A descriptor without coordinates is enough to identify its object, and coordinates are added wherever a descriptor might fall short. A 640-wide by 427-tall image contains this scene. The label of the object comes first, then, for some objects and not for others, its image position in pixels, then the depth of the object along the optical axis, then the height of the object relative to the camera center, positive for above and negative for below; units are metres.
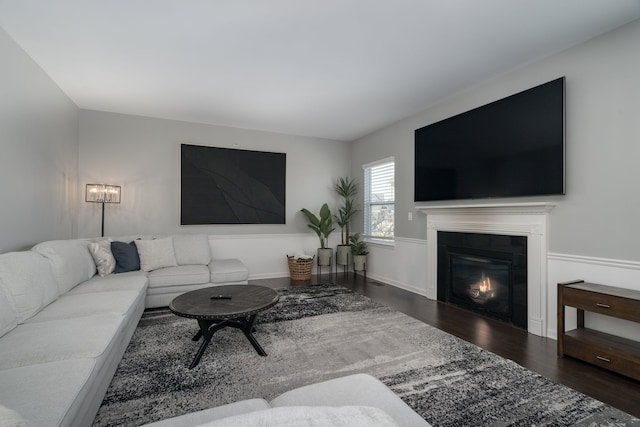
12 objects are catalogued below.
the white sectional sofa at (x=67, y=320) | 1.24 -0.71
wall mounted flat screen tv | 2.79 +0.75
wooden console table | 2.07 -0.93
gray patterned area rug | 1.73 -1.12
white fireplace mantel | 2.90 -0.11
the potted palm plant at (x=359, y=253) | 5.42 -0.68
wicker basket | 5.20 -0.91
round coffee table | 2.26 -0.73
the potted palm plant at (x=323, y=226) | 5.52 -0.20
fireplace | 3.10 -0.65
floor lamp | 3.98 +0.27
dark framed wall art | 4.90 +0.49
